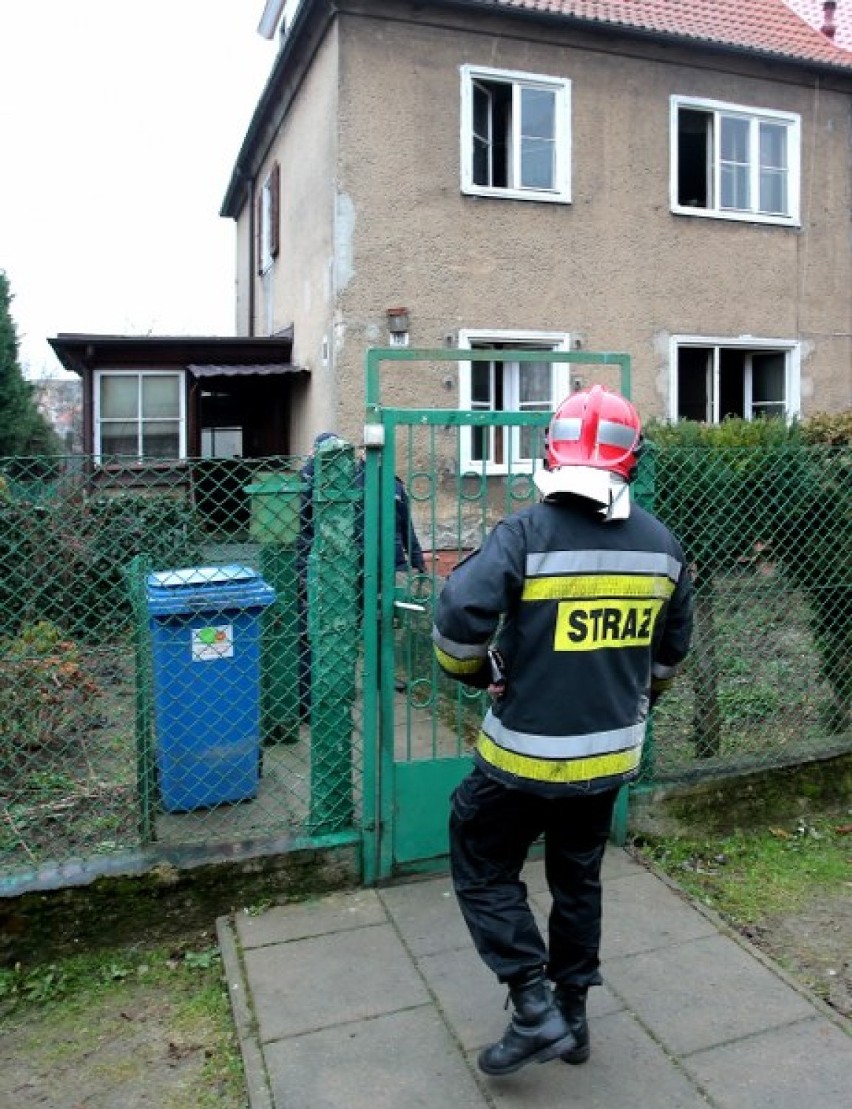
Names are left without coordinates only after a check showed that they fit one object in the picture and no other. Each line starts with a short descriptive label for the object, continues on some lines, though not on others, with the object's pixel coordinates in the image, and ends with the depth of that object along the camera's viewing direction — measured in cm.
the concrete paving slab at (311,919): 307
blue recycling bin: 350
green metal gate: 331
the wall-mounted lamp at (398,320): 945
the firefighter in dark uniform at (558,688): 222
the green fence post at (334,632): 331
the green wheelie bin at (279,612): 412
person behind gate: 349
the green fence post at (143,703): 322
